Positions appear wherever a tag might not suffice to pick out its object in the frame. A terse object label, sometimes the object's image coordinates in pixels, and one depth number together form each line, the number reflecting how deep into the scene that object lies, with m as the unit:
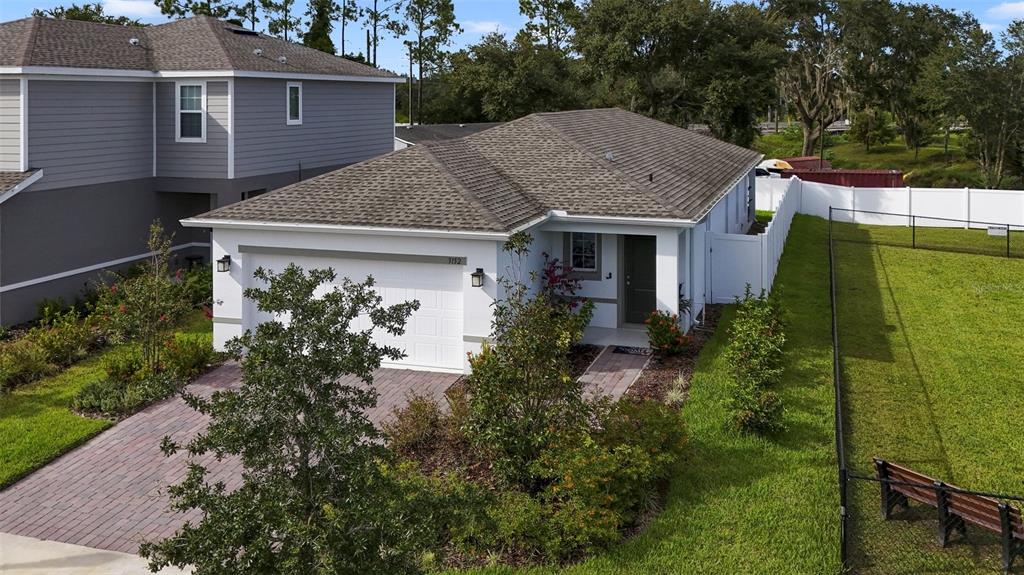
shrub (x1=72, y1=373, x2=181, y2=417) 14.60
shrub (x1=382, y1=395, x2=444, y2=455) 12.62
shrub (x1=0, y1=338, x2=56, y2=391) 15.96
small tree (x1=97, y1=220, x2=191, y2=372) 15.61
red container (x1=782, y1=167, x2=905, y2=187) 42.78
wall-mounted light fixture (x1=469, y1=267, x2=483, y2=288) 16.00
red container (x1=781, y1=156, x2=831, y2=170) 55.09
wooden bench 9.46
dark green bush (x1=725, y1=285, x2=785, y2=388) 14.70
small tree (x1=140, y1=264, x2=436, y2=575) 6.56
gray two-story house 19.41
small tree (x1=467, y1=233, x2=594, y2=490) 11.02
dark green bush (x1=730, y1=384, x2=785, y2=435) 12.91
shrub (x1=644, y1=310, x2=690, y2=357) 16.95
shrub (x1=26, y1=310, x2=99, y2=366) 17.17
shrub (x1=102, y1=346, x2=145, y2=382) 15.71
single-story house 16.39
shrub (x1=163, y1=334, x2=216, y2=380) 16.14
